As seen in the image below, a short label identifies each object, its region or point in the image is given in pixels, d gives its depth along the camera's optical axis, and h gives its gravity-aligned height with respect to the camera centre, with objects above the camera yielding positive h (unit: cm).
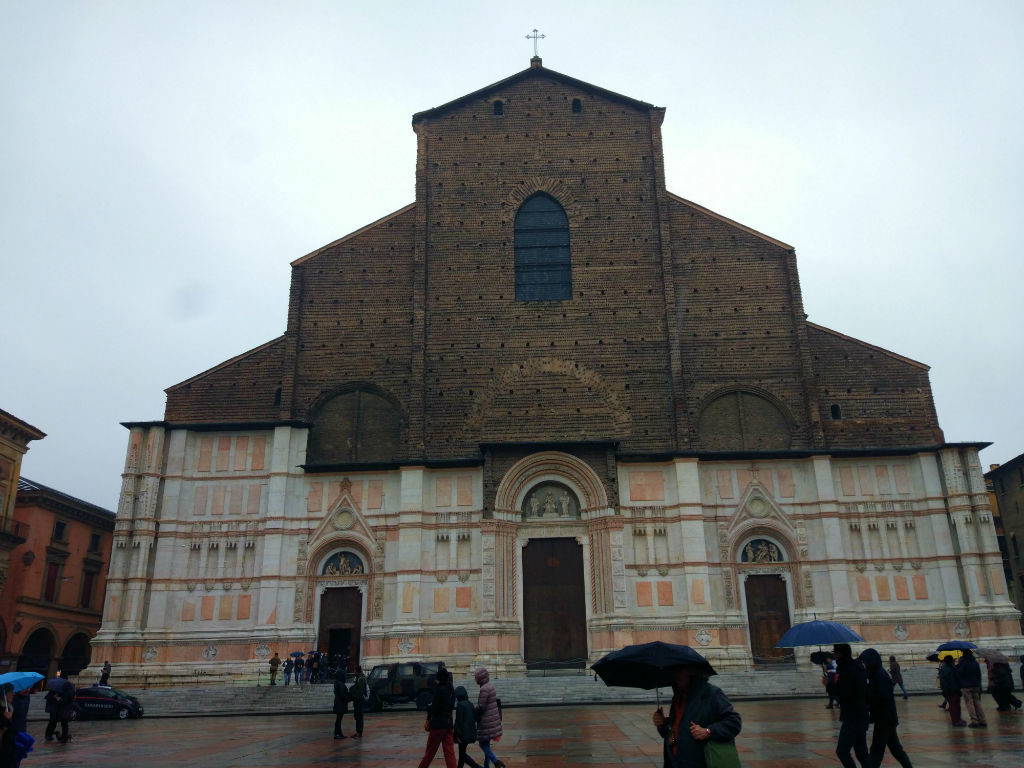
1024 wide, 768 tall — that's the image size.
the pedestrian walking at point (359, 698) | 1406 -63
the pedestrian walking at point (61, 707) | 1488 -77
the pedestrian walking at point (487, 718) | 925 -64
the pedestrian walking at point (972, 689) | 1252 -52
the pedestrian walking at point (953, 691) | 1288 -56
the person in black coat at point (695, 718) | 480 -35
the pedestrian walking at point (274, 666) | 2327 -17
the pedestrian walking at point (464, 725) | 919 -70
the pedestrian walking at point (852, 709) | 777 -49
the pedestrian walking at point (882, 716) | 801 -58
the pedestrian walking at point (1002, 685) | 1491 -56
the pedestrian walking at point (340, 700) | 1377 -65
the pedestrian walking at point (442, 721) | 913 -67
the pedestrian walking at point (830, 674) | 1172 -37
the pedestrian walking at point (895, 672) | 1828 -39
